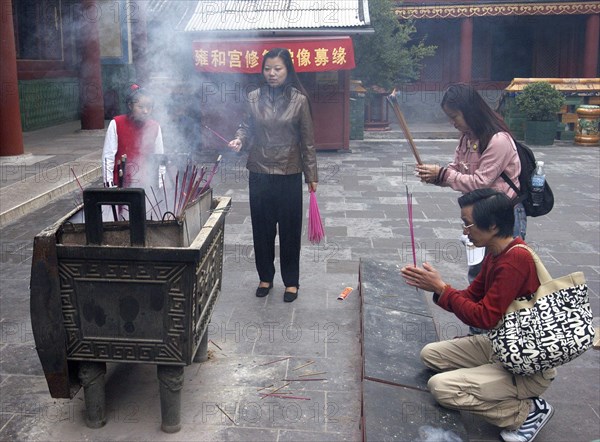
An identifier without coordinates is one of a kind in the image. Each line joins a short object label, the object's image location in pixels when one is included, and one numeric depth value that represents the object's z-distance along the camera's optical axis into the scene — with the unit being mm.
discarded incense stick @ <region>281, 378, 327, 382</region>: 3959
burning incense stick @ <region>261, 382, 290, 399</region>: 3781
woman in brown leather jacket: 4867
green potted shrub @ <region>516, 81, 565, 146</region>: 14438
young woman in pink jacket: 3936
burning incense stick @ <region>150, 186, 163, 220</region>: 4862
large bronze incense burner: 3104
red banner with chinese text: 11883
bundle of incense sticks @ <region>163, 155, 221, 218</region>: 4027
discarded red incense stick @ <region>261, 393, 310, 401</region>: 3754
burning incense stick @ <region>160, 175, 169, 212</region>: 4623
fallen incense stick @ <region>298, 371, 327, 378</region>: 4027
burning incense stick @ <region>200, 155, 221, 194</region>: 4267
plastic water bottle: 4047
